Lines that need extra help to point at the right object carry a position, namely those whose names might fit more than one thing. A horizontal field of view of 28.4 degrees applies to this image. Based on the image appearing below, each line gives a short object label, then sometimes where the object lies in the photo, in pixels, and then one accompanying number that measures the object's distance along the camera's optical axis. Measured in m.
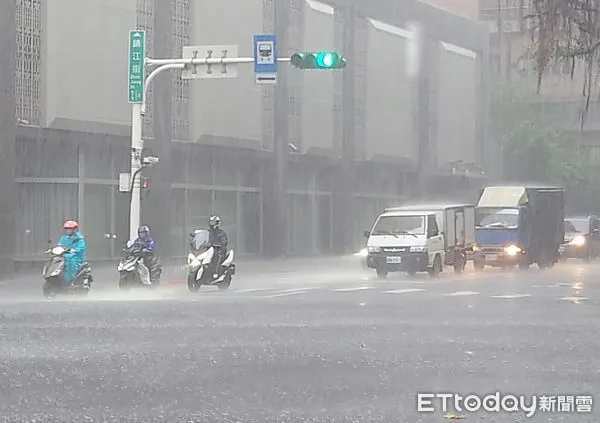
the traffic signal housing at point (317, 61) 25.08
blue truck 37.97
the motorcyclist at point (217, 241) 25.72
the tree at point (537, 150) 65.56
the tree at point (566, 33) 18.12
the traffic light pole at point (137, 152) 27.69
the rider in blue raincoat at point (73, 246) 22.67
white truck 32.19
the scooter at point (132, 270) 25.59
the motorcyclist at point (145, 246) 25.75
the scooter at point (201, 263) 25.62
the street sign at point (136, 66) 28.08
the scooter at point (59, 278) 22.31
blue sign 25.59
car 46.88
